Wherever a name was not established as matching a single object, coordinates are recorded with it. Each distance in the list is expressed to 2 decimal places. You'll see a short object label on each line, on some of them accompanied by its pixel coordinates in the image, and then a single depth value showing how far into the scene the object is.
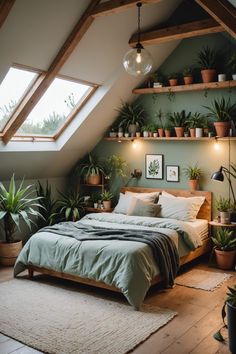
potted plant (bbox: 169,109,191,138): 6.16
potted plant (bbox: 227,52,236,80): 5.59
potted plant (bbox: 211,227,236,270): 5.50
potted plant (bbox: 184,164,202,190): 6.09
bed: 4.21
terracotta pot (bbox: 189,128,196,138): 5.99
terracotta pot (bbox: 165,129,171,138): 6.27
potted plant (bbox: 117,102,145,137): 6.68
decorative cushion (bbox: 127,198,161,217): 5.95
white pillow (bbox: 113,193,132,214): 6.31
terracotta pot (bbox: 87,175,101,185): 7.10
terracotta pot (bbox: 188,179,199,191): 6.09
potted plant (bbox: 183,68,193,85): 6.02
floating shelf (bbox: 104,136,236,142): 5.81
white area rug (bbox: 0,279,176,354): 3.38
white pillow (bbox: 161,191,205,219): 5.88
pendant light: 4.30
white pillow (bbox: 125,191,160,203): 6.22
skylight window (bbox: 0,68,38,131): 5.13
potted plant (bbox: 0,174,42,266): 5.66
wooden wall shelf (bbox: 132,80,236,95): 5.66
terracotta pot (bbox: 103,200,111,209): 6.89
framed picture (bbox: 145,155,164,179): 6.56
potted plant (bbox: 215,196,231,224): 5.57
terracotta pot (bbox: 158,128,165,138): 6.35
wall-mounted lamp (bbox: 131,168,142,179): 6.81
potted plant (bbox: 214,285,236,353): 3.09
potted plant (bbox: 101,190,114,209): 6.89
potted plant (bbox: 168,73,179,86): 6.19
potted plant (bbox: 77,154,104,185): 7.07
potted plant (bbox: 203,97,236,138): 5.68
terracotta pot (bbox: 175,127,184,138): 6.14
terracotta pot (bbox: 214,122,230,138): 5.67
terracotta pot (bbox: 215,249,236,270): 5.49
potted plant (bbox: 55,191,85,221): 6.64
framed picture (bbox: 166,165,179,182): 6.38
